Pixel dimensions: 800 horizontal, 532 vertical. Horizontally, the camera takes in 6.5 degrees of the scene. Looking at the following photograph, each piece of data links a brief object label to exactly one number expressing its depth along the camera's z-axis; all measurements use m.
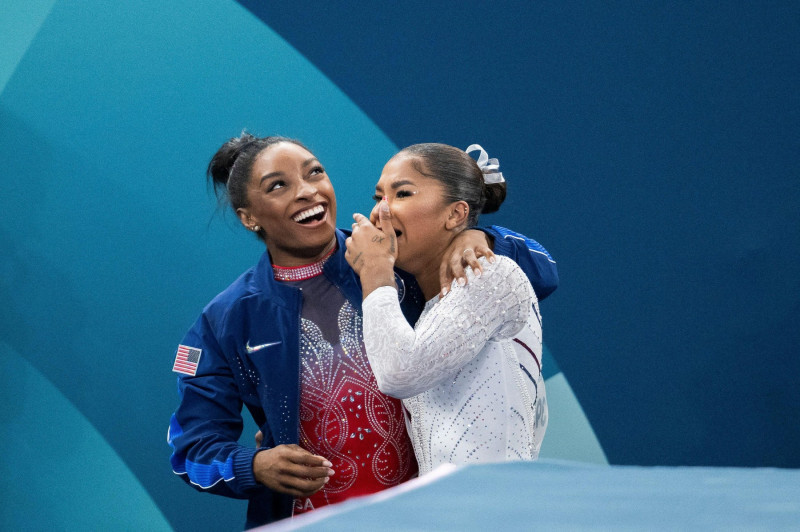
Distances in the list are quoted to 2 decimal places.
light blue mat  6.71
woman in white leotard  10.70
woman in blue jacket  10.89
